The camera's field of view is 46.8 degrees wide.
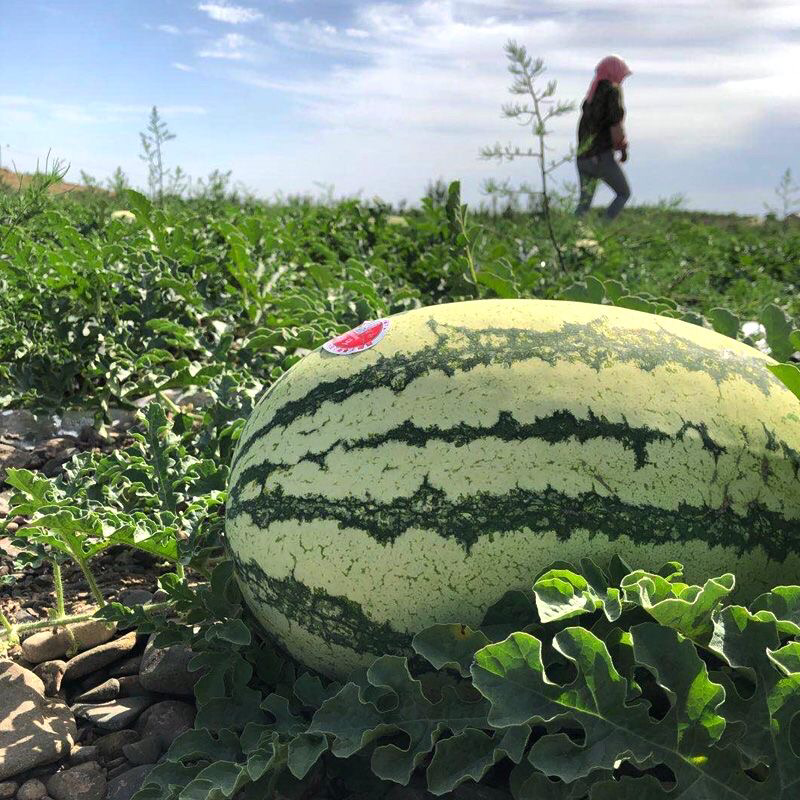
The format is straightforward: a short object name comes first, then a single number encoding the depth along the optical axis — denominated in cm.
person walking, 1032
